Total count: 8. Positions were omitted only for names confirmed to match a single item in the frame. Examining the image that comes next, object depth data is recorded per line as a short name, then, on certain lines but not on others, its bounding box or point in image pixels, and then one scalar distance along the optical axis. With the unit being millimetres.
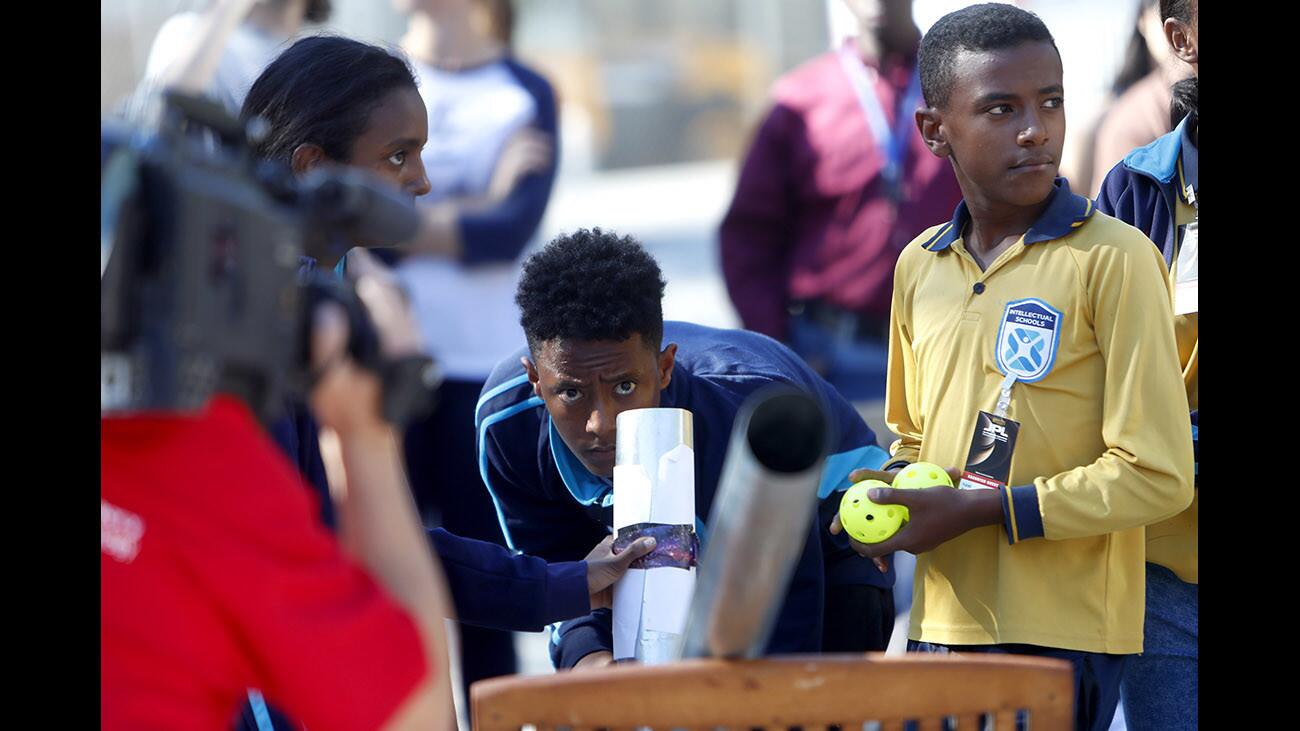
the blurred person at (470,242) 7742
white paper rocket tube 4492
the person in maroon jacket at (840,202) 8633
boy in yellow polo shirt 4605
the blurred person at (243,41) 7777
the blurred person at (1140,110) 7859
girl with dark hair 5227
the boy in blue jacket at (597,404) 5293
